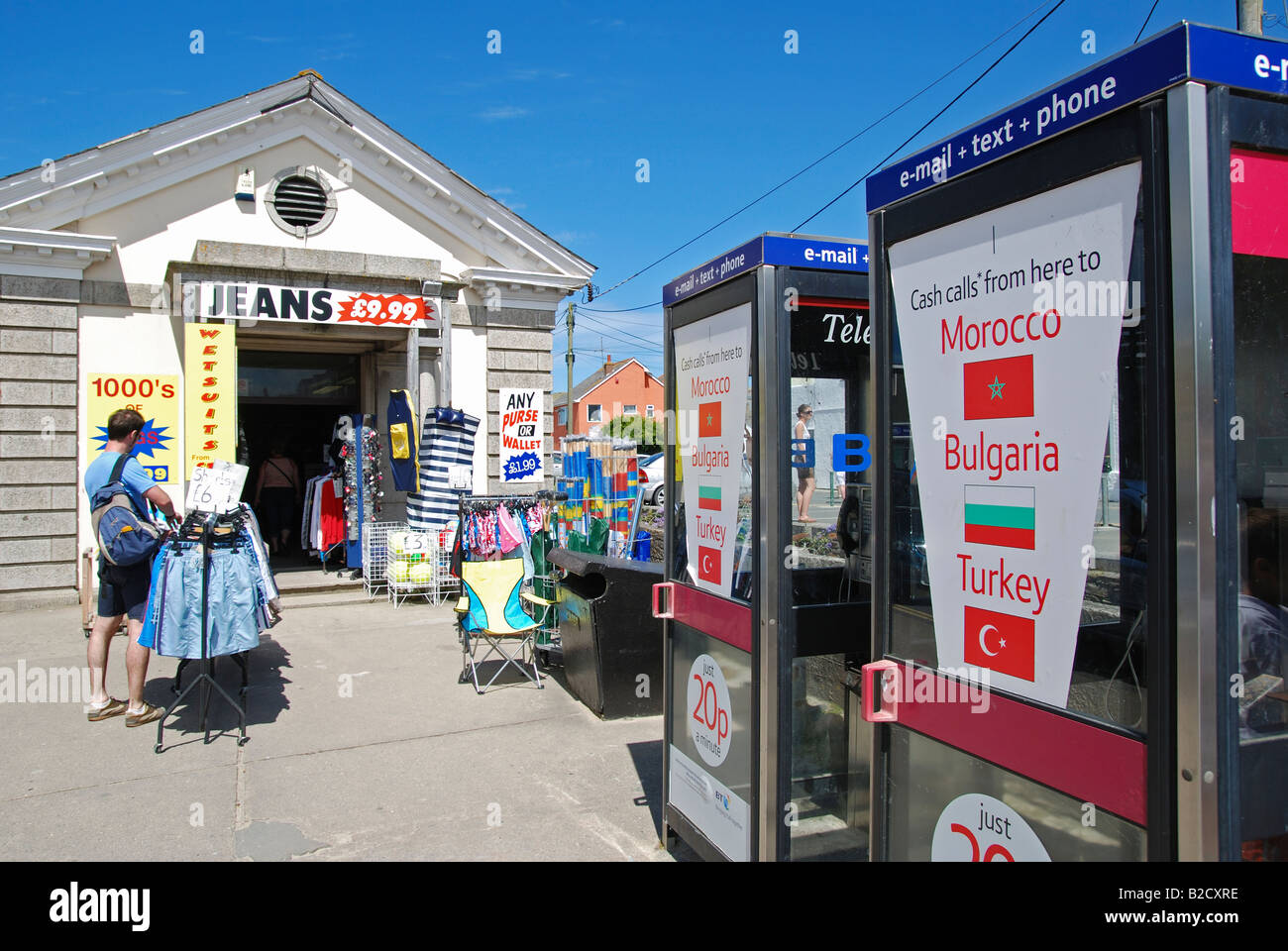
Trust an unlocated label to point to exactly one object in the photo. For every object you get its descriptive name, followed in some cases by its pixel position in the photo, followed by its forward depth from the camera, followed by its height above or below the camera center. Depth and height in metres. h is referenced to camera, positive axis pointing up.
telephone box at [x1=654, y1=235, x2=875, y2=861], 3.08 -0.28
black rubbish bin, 5.95 -1.08
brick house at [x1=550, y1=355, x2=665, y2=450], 63.84 +7.39
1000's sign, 9.66 +0.90
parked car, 19.59 +0.13
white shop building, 9.49 +2.50
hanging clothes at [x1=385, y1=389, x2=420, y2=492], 10.48 +0.53
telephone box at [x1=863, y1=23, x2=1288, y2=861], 1.53 +0.02
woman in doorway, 13.12 -0.15
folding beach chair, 6.63 -0.97
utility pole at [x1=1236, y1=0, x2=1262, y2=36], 7.77 +4.31
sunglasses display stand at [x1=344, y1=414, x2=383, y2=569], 11.23 +0.12
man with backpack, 5.61 -0.62
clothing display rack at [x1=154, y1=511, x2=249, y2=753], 5.38 -0.36
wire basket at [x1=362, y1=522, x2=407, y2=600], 10.70 -0.89
